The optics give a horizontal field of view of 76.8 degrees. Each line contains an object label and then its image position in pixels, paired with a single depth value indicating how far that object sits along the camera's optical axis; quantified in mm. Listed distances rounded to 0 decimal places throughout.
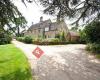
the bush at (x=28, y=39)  14404
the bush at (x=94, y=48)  7771
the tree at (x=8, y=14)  2917
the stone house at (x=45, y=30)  16829
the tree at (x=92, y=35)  7655
